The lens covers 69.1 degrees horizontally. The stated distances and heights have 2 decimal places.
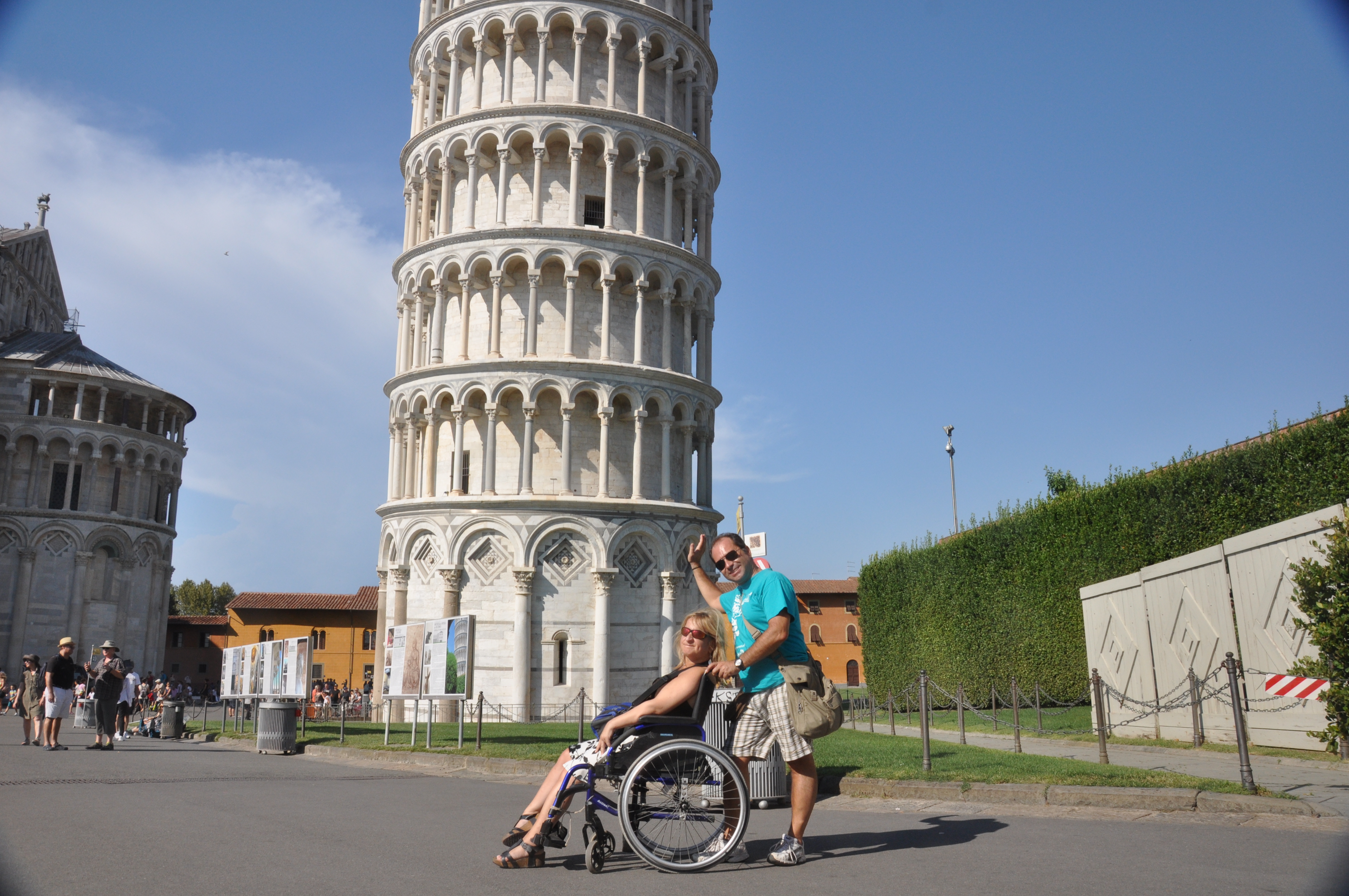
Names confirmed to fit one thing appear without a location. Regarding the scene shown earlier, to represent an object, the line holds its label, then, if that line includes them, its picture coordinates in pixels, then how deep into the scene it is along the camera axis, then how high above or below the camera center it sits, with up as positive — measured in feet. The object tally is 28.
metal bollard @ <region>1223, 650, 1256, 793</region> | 31.07 -2.38
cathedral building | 173.47 +29.97
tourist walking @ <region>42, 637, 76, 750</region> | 57.93 -2.01
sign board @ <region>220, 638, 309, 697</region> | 69.92 -1.08
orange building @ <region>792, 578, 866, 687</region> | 259.19 +8.82
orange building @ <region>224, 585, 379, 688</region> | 235.20 +7.31
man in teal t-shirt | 22.27 -0.15
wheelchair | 21.36 -3.03
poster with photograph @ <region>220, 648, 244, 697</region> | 86.53 -1.59
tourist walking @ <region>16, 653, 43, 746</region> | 63.98 -2.89
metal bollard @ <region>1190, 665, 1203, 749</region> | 51.24 -3.28
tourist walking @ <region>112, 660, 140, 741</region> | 74.79 -3.48
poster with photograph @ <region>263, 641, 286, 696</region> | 74.54 -0.83
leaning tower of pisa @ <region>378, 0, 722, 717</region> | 110.83 +35.80
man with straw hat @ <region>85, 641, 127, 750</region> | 60.54 -2.49
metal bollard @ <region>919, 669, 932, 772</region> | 37.88 -2.66
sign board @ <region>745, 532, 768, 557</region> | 46.42 +5.38
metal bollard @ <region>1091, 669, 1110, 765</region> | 44.16 -2.03
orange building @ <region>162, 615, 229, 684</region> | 248.73 +2.17
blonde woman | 21.52 -1.17
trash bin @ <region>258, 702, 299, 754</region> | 63.36 -4.52
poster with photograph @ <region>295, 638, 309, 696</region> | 68.85 -0.74
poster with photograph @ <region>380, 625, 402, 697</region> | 69.51 -0.29
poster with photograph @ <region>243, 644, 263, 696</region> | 80.23 -1.20
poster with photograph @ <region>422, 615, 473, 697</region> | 63.26 -0.02
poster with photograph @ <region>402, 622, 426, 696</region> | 67.46 -0.17
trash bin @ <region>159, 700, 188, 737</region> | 83.15 -5.41
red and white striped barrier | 43.62 -1.14
